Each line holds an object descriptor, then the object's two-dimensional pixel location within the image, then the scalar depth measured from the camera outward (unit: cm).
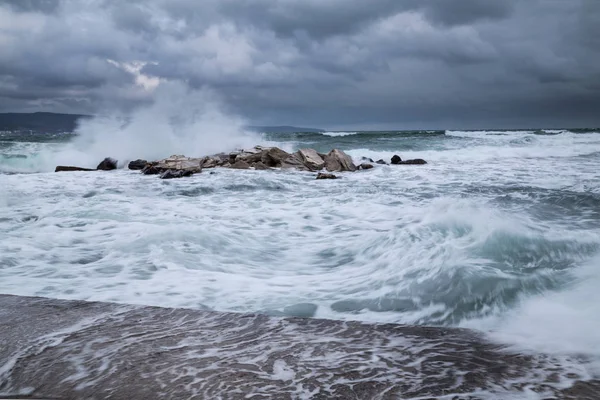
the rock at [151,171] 1359
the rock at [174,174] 1242
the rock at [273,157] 1541
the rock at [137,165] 1567
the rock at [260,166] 1476
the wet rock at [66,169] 1538
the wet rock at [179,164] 1359
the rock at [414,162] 1725
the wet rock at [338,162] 1475
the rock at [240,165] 1485
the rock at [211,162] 1542
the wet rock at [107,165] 1592
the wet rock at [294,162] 1482
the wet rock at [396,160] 1741
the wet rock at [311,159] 1502
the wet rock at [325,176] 1219
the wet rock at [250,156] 1565
